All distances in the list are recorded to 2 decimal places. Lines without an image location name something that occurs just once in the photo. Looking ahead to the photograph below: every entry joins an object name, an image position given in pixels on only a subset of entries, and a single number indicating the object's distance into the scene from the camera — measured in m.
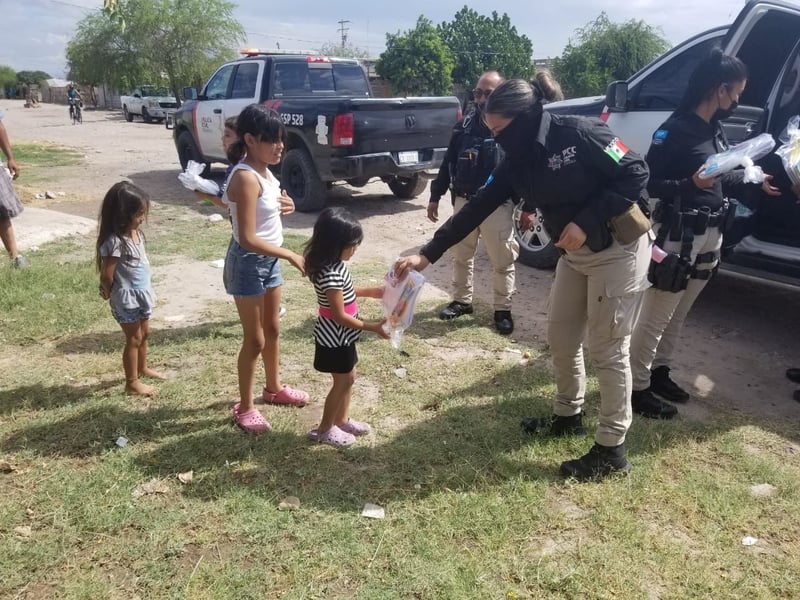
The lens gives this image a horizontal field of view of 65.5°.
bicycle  30.19
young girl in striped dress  2.79
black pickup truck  8.00
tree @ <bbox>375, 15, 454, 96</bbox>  36.47
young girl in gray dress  3.41
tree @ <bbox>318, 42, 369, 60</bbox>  58.54
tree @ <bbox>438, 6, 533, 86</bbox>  41.41
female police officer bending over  2.62
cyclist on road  30.22
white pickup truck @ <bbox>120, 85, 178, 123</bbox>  31.34
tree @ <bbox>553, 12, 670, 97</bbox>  31.84
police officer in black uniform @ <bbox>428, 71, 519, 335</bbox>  4.54
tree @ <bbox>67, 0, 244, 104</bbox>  41.03
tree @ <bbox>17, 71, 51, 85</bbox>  79.41
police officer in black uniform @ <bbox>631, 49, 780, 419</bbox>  3.20
